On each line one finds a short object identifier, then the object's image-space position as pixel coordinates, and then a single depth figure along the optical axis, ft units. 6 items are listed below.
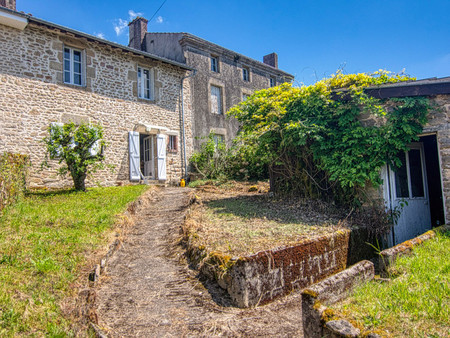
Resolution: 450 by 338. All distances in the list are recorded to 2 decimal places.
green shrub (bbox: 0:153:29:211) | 19.83
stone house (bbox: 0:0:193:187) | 30.32
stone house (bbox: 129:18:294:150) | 47.52
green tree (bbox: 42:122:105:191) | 28.60
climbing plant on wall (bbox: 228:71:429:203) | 20.85
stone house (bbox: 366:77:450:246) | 19.75
